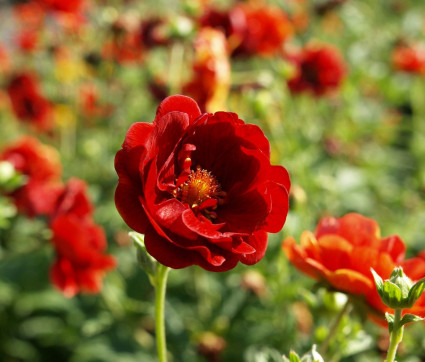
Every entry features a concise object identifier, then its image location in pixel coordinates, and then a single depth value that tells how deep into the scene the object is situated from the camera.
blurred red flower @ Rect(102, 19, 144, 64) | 0.49
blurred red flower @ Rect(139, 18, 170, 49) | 0.45
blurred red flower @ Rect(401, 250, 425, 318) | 0.25
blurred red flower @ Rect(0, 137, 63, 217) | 0.34
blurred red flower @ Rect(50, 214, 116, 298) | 0.32
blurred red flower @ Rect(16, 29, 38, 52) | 0.68
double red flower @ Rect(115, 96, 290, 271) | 0.22
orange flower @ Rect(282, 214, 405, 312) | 0.24
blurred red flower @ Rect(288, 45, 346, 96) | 0.50
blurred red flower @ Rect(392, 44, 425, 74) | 0.61
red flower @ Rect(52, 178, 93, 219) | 0.33
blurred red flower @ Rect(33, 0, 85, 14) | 0.55
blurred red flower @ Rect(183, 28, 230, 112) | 0.37
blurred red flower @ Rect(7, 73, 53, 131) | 0.58
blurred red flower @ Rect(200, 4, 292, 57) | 0.45
